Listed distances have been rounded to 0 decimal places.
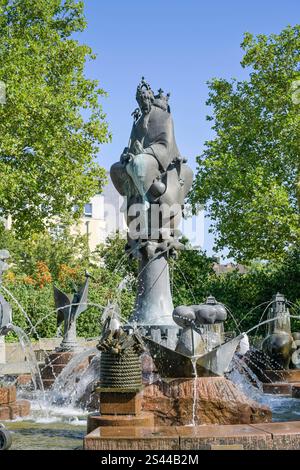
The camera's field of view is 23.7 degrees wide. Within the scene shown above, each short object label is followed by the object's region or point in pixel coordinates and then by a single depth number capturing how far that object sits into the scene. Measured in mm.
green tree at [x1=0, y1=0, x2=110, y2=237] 23547
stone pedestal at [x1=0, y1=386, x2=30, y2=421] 8891
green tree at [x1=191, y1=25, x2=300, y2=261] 26578
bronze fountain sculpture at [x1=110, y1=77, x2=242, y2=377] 12539
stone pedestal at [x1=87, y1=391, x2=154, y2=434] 6637
